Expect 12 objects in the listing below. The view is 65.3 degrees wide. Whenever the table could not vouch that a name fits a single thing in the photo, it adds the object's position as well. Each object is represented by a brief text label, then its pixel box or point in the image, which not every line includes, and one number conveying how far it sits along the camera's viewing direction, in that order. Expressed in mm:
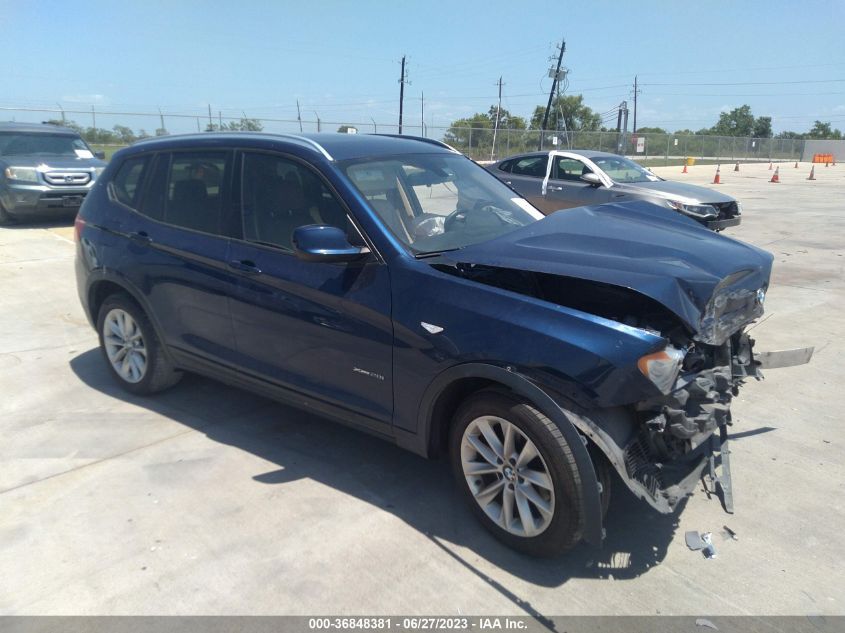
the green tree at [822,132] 85288
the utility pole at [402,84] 55625
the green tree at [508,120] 55056
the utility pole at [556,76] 53891
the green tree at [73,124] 25172
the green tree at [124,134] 26794
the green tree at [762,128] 87988
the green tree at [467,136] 33562
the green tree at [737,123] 89125
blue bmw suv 2795
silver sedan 10555
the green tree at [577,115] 78188
